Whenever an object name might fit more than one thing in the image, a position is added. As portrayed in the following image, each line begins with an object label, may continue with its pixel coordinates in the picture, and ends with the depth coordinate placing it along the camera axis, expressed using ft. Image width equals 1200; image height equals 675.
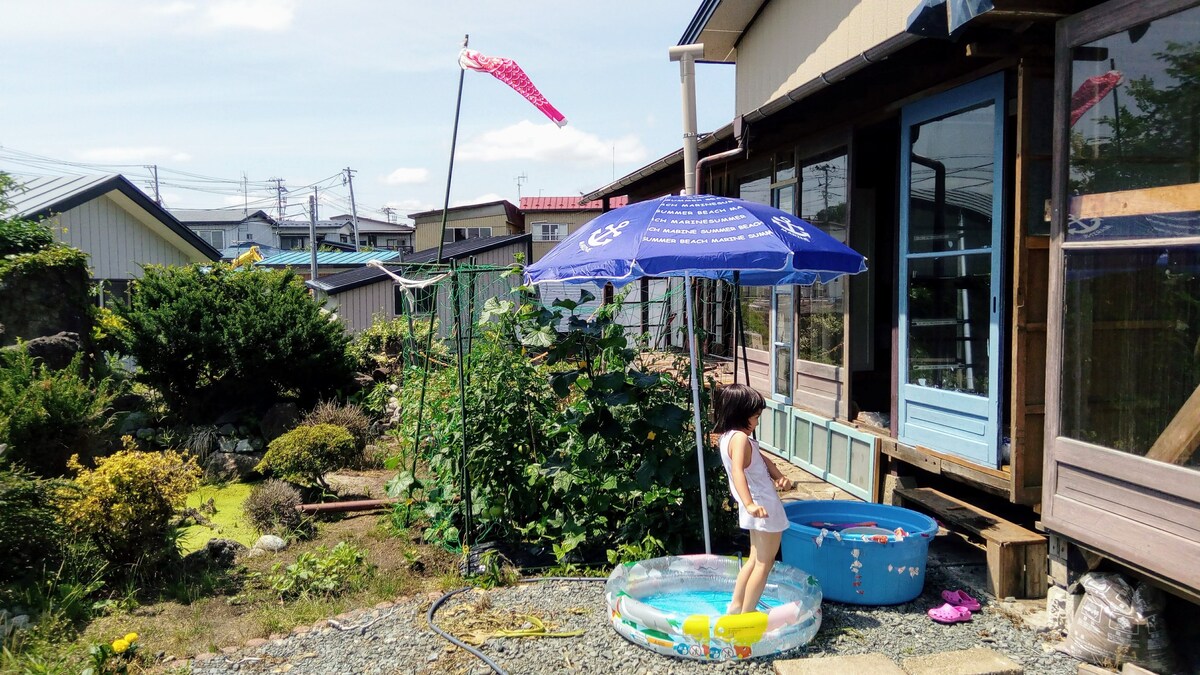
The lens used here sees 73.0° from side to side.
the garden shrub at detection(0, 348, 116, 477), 21.02
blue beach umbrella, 13.44
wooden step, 14.66
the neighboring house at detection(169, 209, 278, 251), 170.19
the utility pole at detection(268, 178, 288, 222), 203.72
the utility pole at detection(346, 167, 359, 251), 146.91
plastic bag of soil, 12.09
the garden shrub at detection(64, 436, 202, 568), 17.54
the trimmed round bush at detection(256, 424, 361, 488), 24.80
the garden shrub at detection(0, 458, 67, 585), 16.14
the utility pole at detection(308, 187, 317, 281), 77.36
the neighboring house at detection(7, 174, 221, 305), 43.34
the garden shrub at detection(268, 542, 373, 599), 17.15
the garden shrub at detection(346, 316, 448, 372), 42.68
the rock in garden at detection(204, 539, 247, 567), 19.35
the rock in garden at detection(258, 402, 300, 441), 33.37
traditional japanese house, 11.79
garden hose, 12.41
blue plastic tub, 14.29
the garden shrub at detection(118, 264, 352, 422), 33.91
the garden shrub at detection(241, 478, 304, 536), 22.03
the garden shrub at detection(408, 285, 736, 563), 16.88
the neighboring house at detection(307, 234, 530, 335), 62.44
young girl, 13.09
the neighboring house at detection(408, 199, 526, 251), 116.57
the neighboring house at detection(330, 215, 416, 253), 181.47
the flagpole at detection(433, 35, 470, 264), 18.88
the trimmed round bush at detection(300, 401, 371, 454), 31.76
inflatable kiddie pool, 12.35
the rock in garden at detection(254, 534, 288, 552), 20.51
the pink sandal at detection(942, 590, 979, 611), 14.19
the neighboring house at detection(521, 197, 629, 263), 104.12
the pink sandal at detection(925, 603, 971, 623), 13.71
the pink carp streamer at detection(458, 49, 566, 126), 19.04
